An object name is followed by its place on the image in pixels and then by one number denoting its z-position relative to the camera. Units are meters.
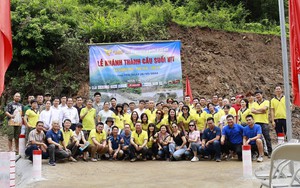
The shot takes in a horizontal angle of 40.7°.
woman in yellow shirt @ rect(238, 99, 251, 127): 11.90
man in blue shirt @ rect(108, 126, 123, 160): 11.93
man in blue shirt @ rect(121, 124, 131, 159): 11.97
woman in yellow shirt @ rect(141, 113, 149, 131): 12.33
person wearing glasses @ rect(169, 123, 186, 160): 11.77
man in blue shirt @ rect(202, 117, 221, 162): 11.44
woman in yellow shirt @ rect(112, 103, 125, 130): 12.49
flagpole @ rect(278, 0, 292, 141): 7.12
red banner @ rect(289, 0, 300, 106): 6.85
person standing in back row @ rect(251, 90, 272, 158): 11.62
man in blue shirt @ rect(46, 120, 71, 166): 11.02
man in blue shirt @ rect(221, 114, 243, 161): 11.30
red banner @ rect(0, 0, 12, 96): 5.03
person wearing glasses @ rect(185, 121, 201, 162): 11.63
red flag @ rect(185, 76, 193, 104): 16.23
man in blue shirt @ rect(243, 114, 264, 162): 10.98
